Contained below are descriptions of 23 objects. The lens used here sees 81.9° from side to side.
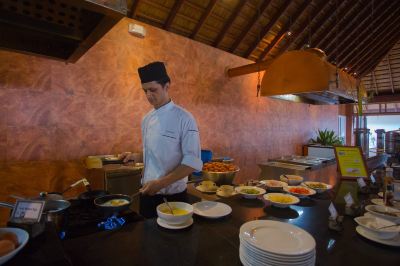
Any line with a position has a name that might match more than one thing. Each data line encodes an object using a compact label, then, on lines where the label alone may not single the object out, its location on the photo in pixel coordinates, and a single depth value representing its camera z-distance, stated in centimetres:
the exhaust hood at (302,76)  244
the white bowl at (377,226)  121
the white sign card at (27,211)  100
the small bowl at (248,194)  188
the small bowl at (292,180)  225
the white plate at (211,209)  146
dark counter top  101
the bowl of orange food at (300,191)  191
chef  181
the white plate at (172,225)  128
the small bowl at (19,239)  79
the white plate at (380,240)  118
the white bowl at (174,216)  127
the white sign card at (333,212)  137
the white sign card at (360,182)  210
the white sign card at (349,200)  162
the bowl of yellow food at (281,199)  163
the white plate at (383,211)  136
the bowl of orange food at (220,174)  238
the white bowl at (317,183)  209
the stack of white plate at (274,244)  89
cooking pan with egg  131
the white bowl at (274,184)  213
